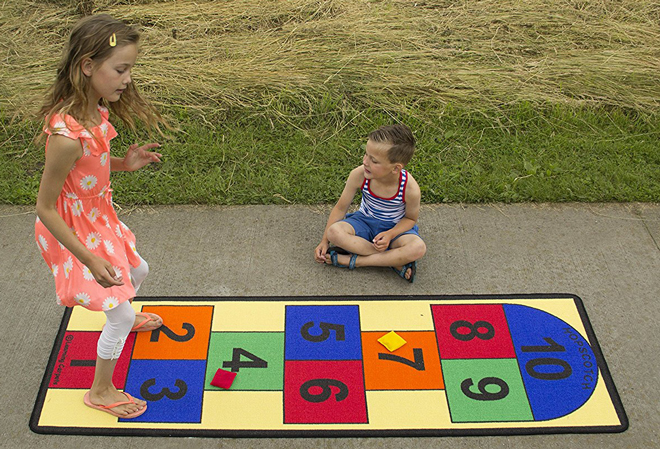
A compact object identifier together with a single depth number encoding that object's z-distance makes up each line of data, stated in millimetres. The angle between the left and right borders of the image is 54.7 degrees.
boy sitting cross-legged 3139
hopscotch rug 2629
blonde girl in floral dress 2100
